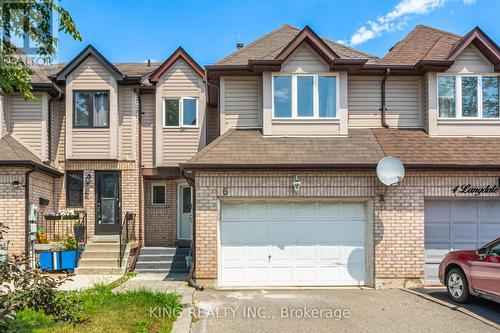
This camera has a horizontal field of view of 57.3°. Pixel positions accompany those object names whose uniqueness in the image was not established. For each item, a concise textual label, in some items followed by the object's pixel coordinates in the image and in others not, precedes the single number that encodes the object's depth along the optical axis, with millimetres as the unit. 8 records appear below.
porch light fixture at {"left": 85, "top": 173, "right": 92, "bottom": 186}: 15430
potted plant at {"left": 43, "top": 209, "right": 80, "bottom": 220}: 14586
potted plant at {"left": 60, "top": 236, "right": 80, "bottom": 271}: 13500
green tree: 6375
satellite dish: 10875
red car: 8453
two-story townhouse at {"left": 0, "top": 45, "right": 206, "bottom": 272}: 15141
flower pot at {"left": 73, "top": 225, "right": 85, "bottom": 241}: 14277
